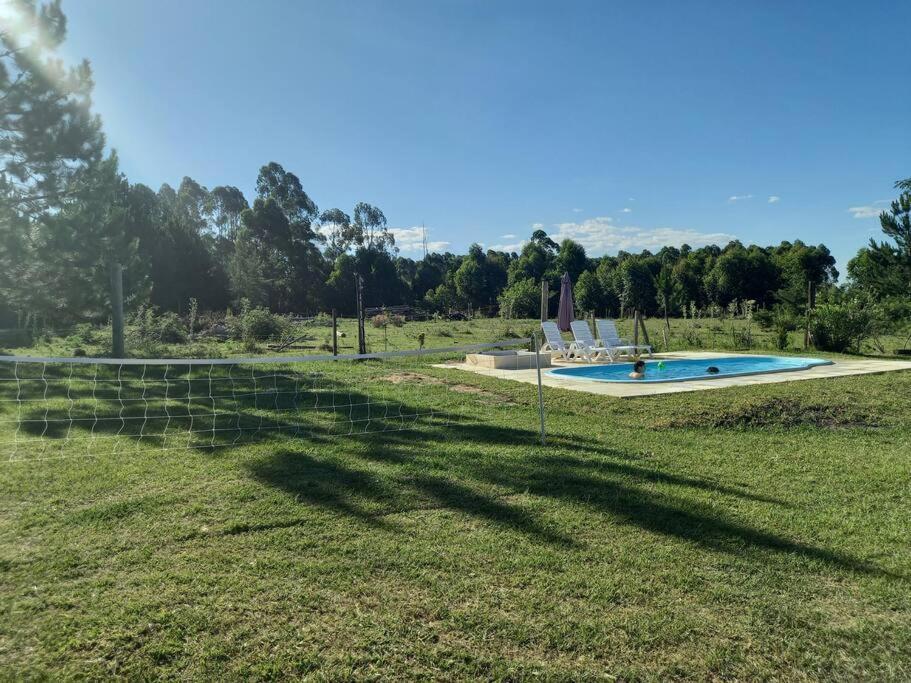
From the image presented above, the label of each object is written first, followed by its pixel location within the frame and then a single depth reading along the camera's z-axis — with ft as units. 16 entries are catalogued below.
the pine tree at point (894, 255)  50.90
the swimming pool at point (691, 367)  37.32
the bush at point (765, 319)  71.56
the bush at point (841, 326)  47.75
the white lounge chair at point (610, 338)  46.16
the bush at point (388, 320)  90.27
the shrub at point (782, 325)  50.16
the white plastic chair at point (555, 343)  45.11
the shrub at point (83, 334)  53.01
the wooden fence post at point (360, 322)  46.05
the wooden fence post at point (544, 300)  51.93
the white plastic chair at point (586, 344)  42.68
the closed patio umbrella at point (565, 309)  54.24
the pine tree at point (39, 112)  37.86
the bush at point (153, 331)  49.34
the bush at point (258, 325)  59.57
